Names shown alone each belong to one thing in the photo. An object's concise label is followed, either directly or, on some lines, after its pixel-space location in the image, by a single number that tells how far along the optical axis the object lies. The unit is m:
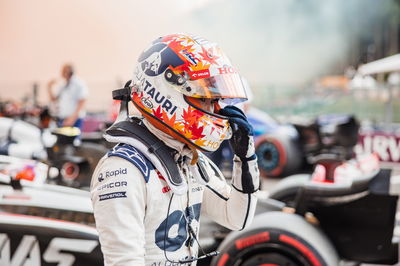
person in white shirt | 8.12
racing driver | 1.54
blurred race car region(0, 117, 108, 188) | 5.54
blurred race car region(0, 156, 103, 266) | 2.63
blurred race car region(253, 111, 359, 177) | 8.02
